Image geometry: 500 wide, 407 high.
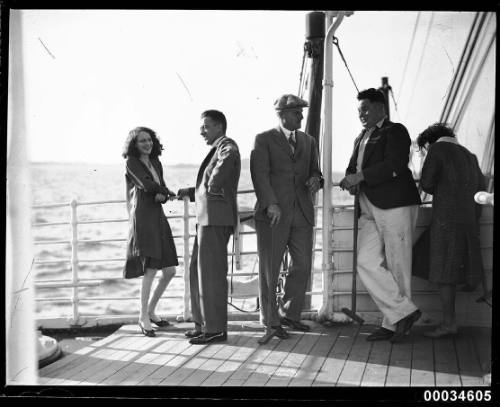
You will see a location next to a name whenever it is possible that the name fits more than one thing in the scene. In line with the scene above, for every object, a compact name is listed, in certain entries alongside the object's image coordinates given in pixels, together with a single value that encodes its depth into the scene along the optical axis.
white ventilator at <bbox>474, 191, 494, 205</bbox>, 3.29
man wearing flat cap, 4.21
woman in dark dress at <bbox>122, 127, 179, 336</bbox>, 4.28
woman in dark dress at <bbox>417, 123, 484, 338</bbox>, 3.90
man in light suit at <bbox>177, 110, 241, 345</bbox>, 4.11
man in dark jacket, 4.00
